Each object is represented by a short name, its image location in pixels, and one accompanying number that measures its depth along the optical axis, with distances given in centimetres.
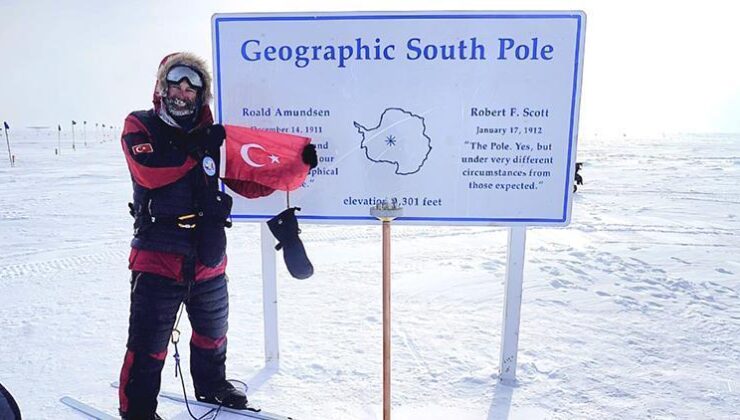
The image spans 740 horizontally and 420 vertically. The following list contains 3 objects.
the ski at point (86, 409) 256
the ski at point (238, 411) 264
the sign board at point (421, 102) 268
